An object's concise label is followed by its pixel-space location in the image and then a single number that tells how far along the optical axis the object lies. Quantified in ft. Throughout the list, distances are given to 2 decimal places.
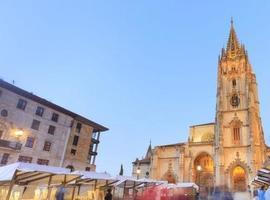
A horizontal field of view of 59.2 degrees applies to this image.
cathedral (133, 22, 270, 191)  124.98
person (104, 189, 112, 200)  48.11
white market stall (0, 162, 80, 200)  39.50
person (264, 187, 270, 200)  35.20
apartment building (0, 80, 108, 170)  99.40
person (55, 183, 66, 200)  47.27
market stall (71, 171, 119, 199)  53.58
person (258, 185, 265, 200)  36.14
